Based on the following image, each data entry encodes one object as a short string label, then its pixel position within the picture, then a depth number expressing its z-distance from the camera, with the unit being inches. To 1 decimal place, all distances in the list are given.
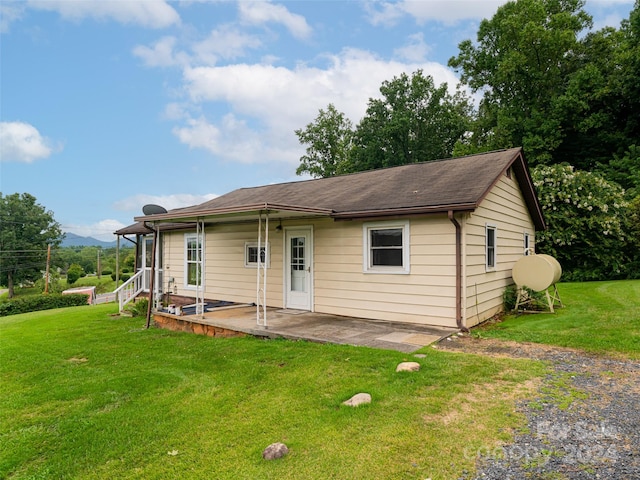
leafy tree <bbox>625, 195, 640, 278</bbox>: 570.3
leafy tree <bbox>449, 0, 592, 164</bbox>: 852.6
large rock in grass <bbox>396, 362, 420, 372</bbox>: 178.2
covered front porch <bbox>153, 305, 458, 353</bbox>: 240.1
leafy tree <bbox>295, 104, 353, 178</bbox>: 1316.4
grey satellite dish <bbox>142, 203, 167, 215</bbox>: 398.7
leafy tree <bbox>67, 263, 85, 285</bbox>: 1700.3
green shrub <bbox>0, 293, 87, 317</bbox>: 732.7
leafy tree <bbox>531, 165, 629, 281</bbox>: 564.7
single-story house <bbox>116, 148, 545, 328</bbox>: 277.7
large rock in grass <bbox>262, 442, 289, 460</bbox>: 110.2
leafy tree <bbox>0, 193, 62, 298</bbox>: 1700.3
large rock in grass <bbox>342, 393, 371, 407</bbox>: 144.5
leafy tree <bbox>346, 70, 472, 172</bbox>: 1214.9
